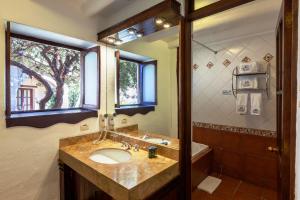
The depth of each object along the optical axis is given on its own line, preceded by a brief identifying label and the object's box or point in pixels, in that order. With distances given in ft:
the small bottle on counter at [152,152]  4.86
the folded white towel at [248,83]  6.77
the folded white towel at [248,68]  6.60
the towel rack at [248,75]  6.53
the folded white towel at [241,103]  6.93
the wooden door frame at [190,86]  2.47
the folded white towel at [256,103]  6.68
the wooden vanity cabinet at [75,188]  5.62
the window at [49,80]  5.34
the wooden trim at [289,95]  2.43
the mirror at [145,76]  5.06
